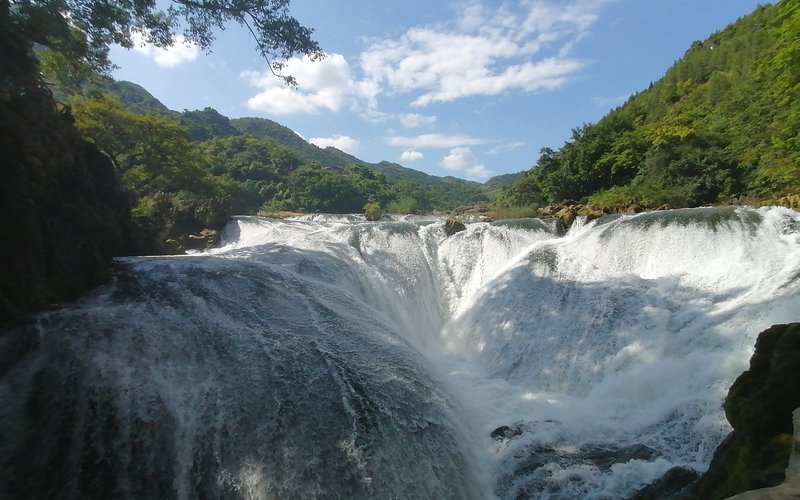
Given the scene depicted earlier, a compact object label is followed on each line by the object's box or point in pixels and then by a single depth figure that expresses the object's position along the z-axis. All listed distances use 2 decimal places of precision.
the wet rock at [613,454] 5.14
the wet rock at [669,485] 4.42
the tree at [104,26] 7.95
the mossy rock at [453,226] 14.33
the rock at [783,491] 1.94
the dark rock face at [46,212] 5.14
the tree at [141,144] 17.16
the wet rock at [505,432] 6.06
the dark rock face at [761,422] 3.24
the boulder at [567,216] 13.66
